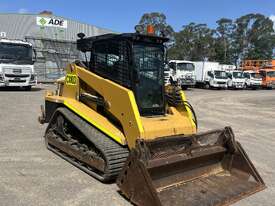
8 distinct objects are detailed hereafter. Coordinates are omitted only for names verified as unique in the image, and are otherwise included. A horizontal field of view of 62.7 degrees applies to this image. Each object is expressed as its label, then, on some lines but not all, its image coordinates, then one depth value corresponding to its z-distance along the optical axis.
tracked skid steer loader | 3.12
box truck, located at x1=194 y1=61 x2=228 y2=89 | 20.49
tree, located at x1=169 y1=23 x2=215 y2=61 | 42.22
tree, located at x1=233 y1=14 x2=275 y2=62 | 46.27
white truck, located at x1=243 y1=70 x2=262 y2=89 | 22.25
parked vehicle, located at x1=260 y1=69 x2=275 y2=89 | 23.08
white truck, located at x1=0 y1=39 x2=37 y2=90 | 11.74
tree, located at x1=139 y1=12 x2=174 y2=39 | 42.96
